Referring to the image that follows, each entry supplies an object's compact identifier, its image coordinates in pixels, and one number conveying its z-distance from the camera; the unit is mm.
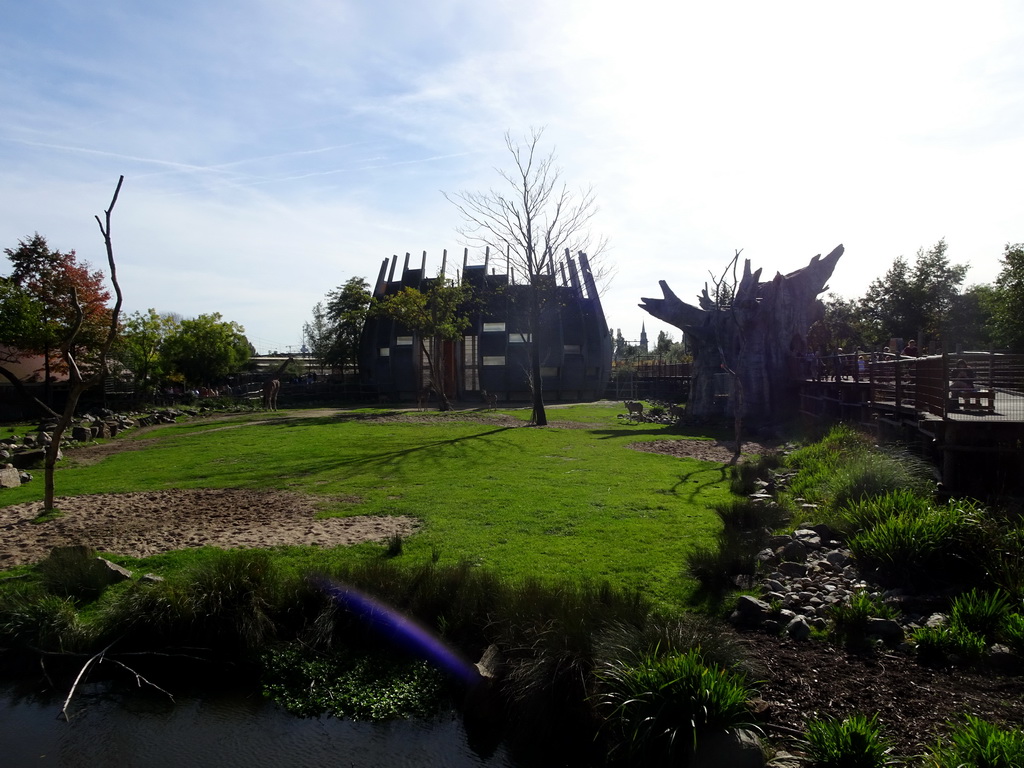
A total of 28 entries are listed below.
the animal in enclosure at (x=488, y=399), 36156
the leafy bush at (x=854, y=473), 9781
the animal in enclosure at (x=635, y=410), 29486
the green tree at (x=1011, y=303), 36531
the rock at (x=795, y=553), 8242
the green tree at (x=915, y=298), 53500
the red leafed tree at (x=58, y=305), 28984
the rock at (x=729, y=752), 4578
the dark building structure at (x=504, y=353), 45969
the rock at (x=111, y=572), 7930
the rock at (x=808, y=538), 8531
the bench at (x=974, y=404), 11430
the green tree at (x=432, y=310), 34781
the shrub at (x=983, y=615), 6137
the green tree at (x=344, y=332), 56344
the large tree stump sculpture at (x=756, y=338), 27062
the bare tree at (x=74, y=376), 10914
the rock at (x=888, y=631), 6168
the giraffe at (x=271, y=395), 37062
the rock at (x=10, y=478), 13945
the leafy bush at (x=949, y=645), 5754
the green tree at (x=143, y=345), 36062
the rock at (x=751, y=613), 6664
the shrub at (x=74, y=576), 7664
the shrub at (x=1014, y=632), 5715
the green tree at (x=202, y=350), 41938
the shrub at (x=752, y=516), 9898
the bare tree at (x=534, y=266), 30703
